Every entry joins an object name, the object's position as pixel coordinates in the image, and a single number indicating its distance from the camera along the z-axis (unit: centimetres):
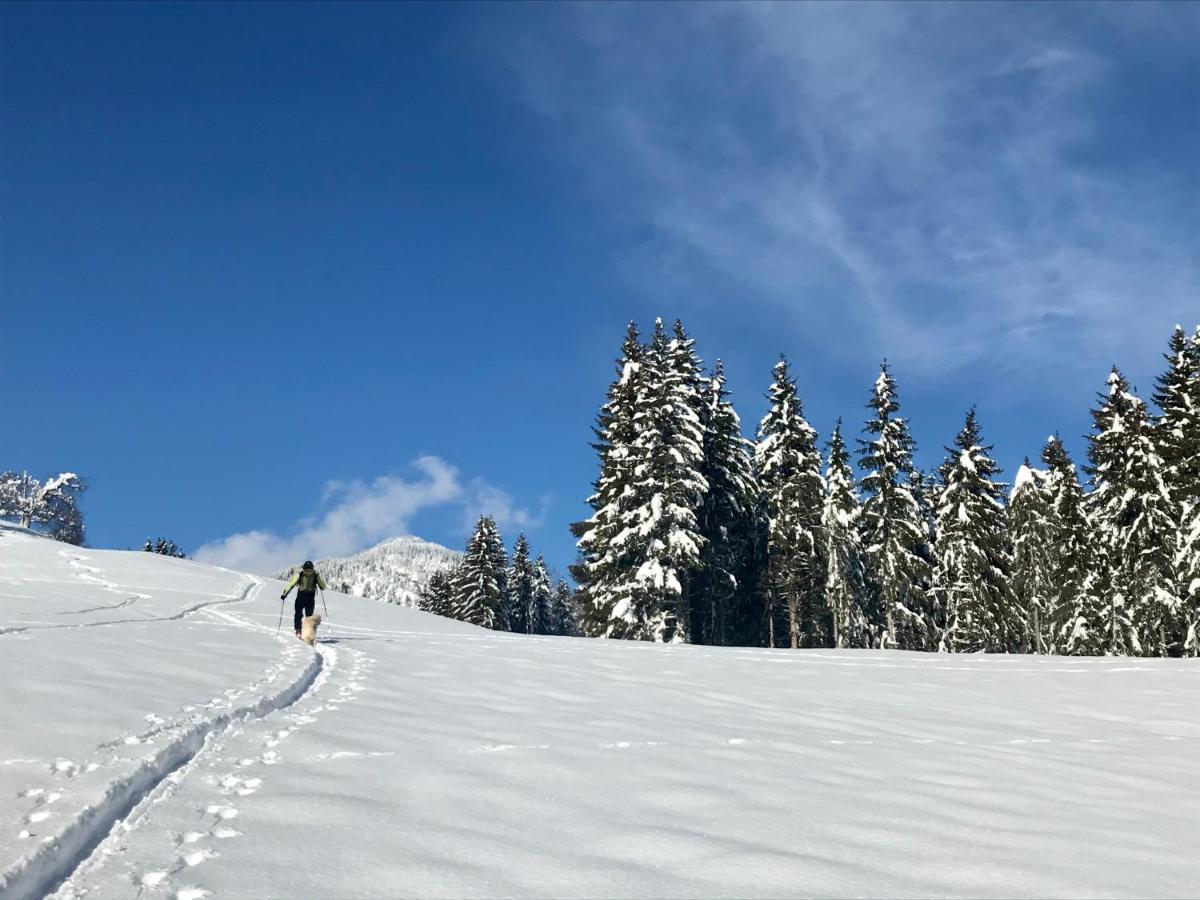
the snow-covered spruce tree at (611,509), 3275
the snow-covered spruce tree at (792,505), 3631
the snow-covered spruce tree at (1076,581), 3269
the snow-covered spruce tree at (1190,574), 2808
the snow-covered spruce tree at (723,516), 3688
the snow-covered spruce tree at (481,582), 5469
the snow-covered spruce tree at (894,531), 3653
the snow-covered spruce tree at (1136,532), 2989
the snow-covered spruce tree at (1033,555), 3775
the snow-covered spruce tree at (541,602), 7131
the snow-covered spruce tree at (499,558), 5734
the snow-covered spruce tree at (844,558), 3616
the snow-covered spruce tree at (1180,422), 2981
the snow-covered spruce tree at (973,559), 3628
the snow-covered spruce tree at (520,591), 6500
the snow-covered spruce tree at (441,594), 6319
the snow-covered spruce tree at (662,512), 3106
